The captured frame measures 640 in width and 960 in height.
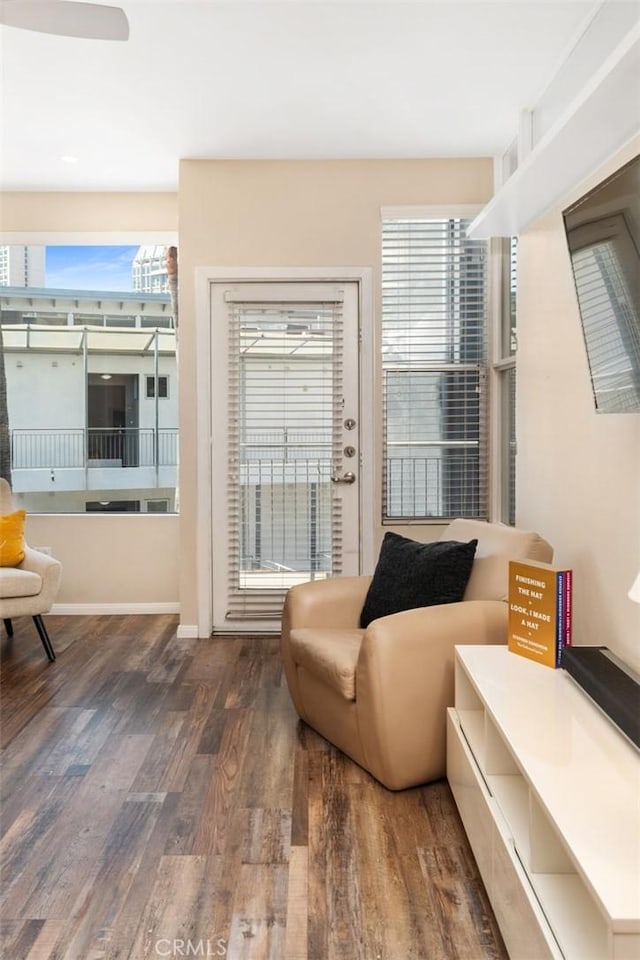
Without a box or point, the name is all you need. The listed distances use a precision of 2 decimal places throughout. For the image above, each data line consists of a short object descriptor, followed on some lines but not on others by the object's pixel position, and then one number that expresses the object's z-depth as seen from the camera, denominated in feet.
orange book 6.87
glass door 13.61
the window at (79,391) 15.94
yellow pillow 12.76
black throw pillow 8.82
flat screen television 5.64
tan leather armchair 7.52
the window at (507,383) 12.58
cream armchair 12.07
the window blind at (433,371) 13.71
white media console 3.85
